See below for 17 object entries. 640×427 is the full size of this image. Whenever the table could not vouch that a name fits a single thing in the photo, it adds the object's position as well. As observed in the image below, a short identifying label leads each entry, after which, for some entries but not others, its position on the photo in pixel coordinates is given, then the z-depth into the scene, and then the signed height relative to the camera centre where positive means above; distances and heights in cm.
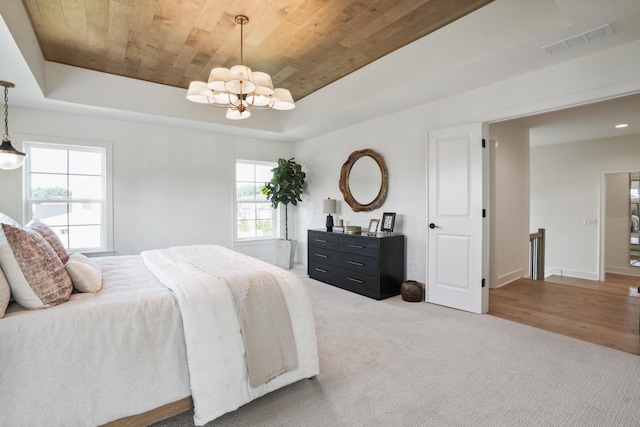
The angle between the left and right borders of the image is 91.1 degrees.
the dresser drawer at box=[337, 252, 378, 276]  394 -70
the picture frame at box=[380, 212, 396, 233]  421 -15
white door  337 -10
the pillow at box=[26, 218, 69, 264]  213 -19
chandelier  246 +102
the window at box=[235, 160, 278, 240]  562 +11
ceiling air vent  227 +130
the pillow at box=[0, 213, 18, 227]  211 -6
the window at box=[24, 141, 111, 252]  399 +25
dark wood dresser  391 -70
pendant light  287 +50
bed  140 -69
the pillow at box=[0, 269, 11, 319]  145 -40
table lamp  509 +8
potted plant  552 +38
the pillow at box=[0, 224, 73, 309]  155 -32
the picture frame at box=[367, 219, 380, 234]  449 -22
